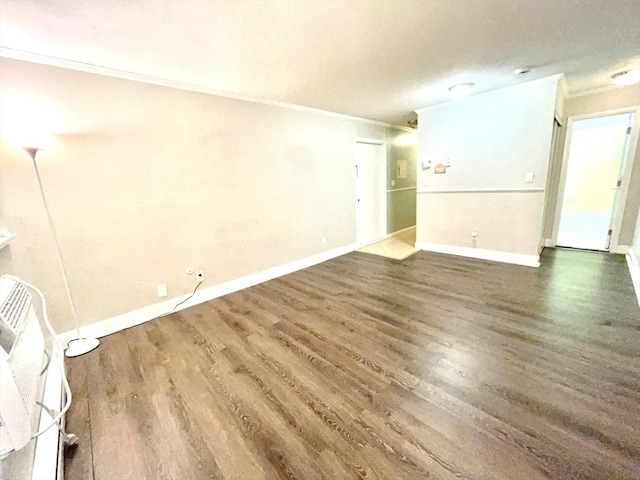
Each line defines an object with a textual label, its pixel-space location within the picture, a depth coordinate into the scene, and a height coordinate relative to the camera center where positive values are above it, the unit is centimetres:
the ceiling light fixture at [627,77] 304 +105
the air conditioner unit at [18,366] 97 -72
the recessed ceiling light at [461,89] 328 +109
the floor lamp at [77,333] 220 -123
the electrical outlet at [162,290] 285 -105
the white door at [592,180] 557 -31
